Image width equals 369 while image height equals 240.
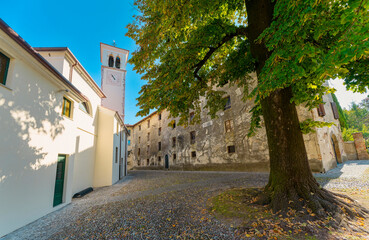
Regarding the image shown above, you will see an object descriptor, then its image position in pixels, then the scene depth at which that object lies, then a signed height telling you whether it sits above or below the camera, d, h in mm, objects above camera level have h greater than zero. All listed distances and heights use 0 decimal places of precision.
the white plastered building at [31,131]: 3758 +835
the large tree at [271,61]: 2490 +1963
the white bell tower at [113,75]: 22244 +12408
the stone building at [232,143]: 10109 +446
